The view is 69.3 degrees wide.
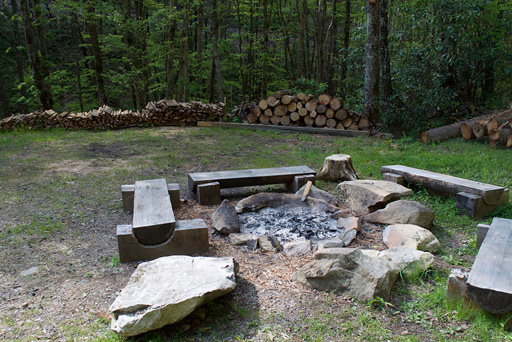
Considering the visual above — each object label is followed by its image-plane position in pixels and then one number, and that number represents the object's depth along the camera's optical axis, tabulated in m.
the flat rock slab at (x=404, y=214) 4.00
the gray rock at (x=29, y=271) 3.15
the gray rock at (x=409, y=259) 3.00
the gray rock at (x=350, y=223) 3.98
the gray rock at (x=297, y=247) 3.56
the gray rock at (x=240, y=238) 3.78
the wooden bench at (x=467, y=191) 4.22
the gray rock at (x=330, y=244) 3.63
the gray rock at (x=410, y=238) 3.47
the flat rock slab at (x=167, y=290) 2.25
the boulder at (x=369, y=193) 4.50
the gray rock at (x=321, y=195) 4.82
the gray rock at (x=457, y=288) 2.45
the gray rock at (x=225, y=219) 4.03
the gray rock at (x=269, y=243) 3.66
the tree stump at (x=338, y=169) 5.75
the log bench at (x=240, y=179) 5.02
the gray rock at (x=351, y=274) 2.68
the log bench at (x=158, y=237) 3.32
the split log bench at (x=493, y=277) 2.25
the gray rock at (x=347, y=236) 3.73
